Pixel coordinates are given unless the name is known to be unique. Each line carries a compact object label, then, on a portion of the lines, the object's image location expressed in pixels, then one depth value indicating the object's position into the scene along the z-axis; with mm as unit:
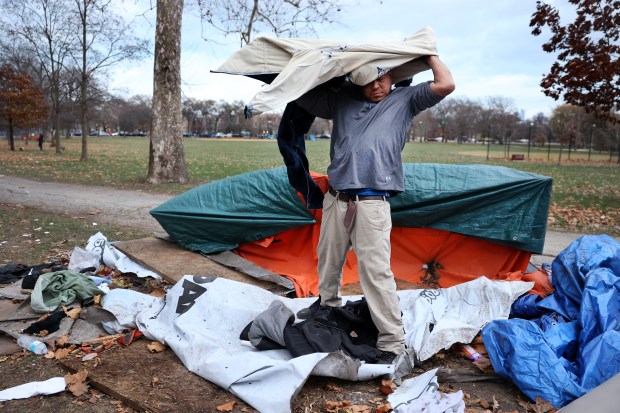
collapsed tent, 4734
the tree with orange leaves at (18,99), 31500
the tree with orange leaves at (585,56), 11586
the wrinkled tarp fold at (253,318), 2938
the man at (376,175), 3258
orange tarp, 4922
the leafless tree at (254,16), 14719
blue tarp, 2951
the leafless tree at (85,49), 20828
